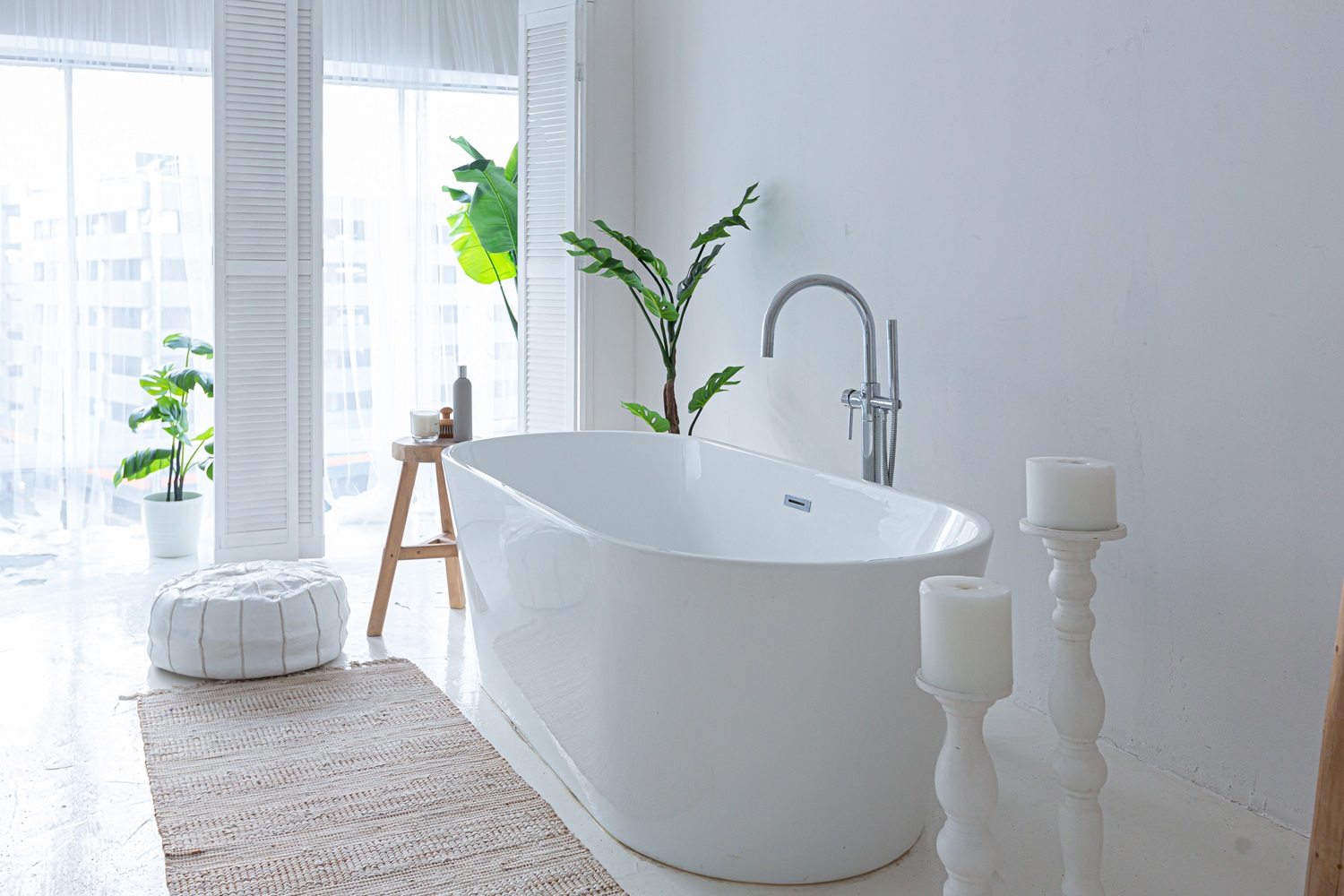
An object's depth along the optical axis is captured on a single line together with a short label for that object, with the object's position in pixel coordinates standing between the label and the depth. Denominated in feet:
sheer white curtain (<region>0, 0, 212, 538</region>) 14.16
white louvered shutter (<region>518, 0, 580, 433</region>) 14.47
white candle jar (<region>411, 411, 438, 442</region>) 11.55
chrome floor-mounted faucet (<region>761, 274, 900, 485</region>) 8.62
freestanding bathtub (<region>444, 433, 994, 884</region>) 5.76
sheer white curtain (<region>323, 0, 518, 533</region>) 16.06
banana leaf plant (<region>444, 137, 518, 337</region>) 16.05
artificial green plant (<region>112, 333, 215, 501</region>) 14.32
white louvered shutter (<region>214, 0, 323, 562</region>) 13.25
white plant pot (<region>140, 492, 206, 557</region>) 14.32
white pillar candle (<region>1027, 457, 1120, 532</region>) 5.47
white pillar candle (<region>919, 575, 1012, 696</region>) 4.17
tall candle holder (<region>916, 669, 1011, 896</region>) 4.33
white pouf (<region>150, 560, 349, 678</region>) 9.59
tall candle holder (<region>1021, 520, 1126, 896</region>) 5.44
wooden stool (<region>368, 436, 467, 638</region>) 11.14
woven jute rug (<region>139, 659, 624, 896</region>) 6.41
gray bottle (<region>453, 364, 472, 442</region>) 11.60
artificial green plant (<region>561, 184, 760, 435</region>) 12.01
